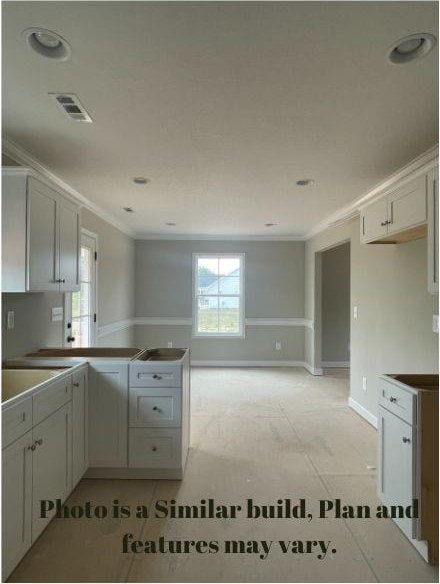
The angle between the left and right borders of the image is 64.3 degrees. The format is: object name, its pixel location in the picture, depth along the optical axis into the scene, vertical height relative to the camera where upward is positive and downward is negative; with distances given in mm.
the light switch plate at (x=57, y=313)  3371 -194
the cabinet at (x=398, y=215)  2389 +626
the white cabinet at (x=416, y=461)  1913 -953
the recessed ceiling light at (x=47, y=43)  1443 +1080
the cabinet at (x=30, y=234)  2291 +415
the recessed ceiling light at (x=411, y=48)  1445 +1070
